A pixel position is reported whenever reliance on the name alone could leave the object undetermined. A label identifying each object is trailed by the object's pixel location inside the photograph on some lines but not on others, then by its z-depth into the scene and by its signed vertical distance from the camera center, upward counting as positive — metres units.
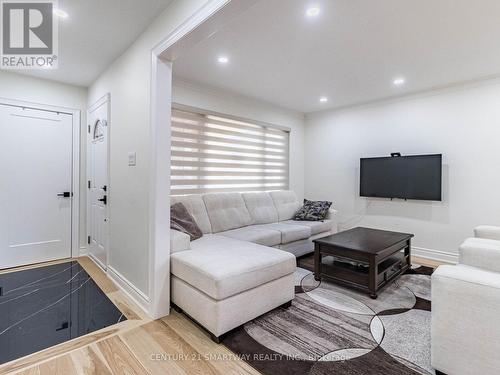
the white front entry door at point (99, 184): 3.19 -0.04
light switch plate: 2.50 +0.22
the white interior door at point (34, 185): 3.31 -0.07
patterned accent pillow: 4.38 -0.46
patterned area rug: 1.67 -1.14
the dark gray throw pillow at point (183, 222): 2.79 -0.43
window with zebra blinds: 3.74 +0.47
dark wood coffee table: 2.61 -0.79
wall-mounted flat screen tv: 3.82 +0.13
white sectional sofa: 1.89 -0.73
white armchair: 1.31 -0.69
